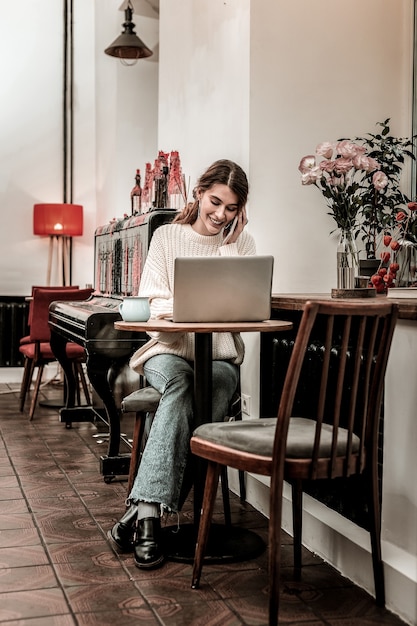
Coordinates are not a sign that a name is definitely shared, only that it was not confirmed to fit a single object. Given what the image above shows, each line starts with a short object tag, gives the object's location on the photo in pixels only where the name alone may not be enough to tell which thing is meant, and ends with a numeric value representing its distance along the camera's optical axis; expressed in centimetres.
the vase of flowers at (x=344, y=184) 314
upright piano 408
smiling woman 275
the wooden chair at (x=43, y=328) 564
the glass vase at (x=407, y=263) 308
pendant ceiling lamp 623
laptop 260
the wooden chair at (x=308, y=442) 214
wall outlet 381
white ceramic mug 301
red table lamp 736
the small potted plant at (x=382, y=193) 368
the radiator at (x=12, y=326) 759
